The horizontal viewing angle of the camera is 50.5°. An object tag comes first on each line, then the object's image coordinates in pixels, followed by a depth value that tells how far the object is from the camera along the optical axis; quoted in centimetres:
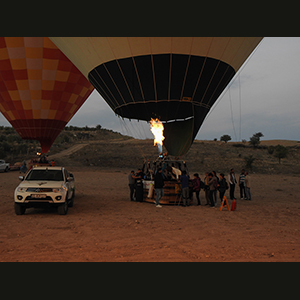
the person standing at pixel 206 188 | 1184
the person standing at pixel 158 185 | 1100
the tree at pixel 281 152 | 4078
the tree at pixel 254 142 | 5587
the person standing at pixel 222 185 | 1159
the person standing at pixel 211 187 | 1129
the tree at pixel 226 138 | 7175
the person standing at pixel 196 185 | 1166
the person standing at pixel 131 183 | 1261
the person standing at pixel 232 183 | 1314
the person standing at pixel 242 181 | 1380
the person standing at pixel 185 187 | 1125
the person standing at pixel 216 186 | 1134
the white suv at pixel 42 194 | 884
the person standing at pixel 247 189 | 1346
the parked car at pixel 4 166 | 2956
